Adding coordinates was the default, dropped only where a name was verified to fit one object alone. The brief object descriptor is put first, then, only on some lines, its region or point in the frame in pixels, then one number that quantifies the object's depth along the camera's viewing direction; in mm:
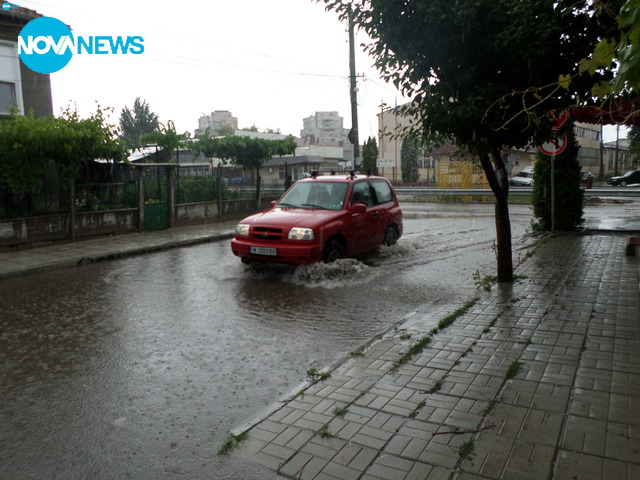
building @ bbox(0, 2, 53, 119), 16500
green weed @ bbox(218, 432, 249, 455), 3387
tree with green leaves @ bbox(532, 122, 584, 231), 13523
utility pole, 23156
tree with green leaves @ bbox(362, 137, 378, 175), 54094
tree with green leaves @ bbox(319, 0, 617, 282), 6215
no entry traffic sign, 12445
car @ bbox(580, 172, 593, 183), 36372
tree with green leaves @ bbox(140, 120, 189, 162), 18438
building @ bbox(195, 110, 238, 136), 147125
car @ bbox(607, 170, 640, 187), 46488
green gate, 16188
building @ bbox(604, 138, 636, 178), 80875
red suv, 8836
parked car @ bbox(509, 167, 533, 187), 43281
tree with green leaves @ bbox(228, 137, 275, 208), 21000
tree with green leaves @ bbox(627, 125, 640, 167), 27100
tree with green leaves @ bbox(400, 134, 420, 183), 58000
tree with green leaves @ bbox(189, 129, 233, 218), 20719
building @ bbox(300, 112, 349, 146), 143250
